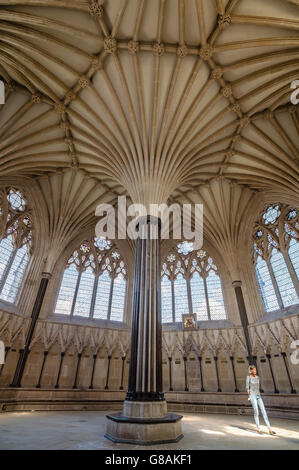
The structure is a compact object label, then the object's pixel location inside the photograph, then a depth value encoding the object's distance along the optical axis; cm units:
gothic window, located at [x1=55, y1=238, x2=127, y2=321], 1609
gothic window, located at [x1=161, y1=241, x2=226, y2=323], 1639
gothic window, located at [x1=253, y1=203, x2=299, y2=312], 1372
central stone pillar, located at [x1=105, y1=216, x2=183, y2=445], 589
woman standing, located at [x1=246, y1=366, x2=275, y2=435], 707
